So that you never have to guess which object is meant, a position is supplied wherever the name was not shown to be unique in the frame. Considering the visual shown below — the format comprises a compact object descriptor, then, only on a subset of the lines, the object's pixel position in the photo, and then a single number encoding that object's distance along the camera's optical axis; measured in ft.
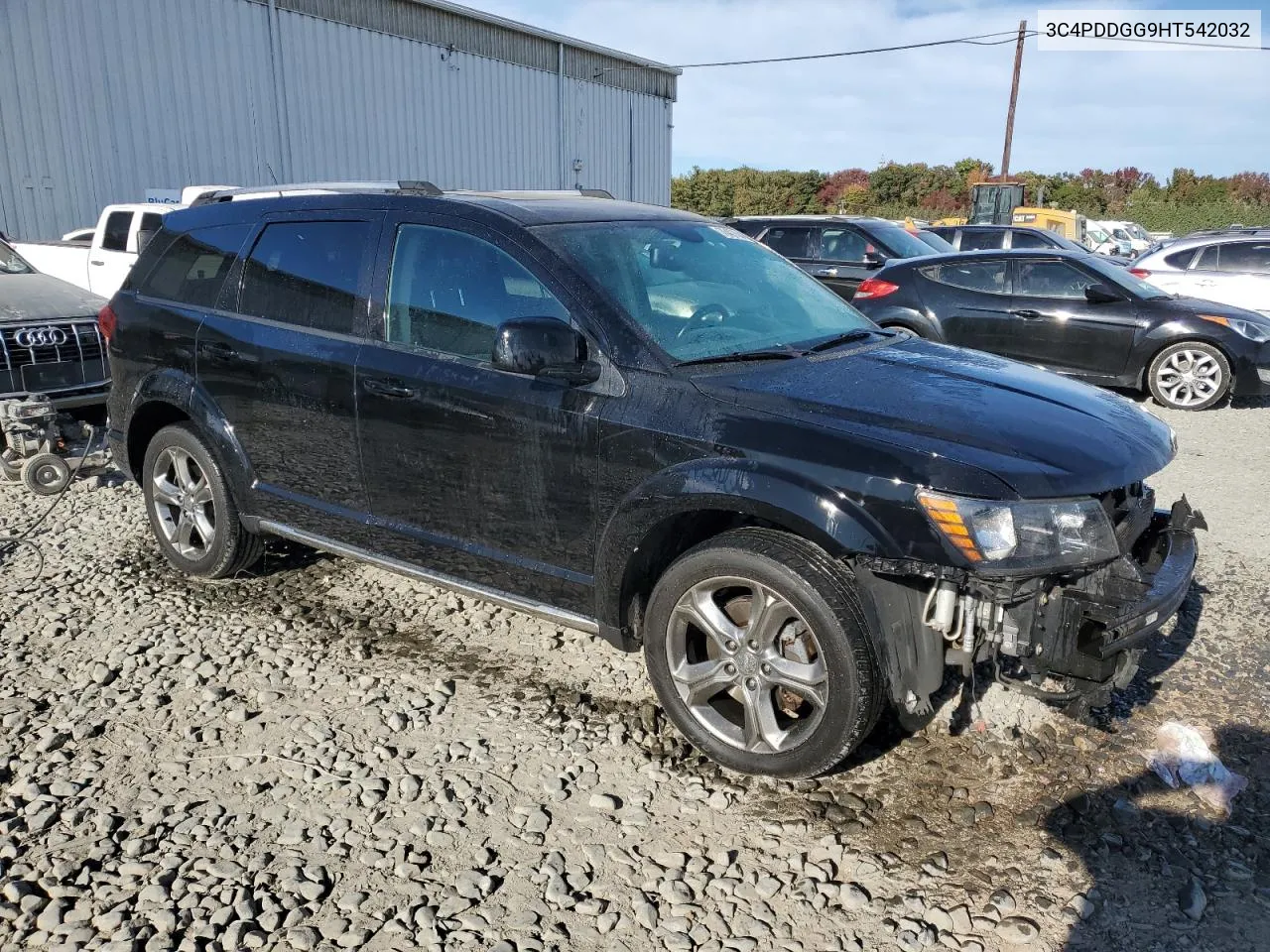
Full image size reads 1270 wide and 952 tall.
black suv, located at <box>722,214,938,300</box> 39.60
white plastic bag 10.33
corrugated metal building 53.06
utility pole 114.62
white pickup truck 37.63
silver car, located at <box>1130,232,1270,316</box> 39.63
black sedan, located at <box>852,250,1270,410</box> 30.07
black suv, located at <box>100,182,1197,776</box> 9.38
